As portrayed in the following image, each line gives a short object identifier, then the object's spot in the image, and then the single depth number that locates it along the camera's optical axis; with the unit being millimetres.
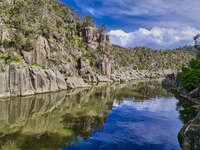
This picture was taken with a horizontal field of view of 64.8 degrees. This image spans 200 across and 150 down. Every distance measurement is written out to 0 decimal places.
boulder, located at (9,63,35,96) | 53906
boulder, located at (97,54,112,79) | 134375
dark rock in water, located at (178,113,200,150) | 18203
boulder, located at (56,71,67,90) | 75400
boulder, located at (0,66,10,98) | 50875
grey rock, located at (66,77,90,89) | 84481
